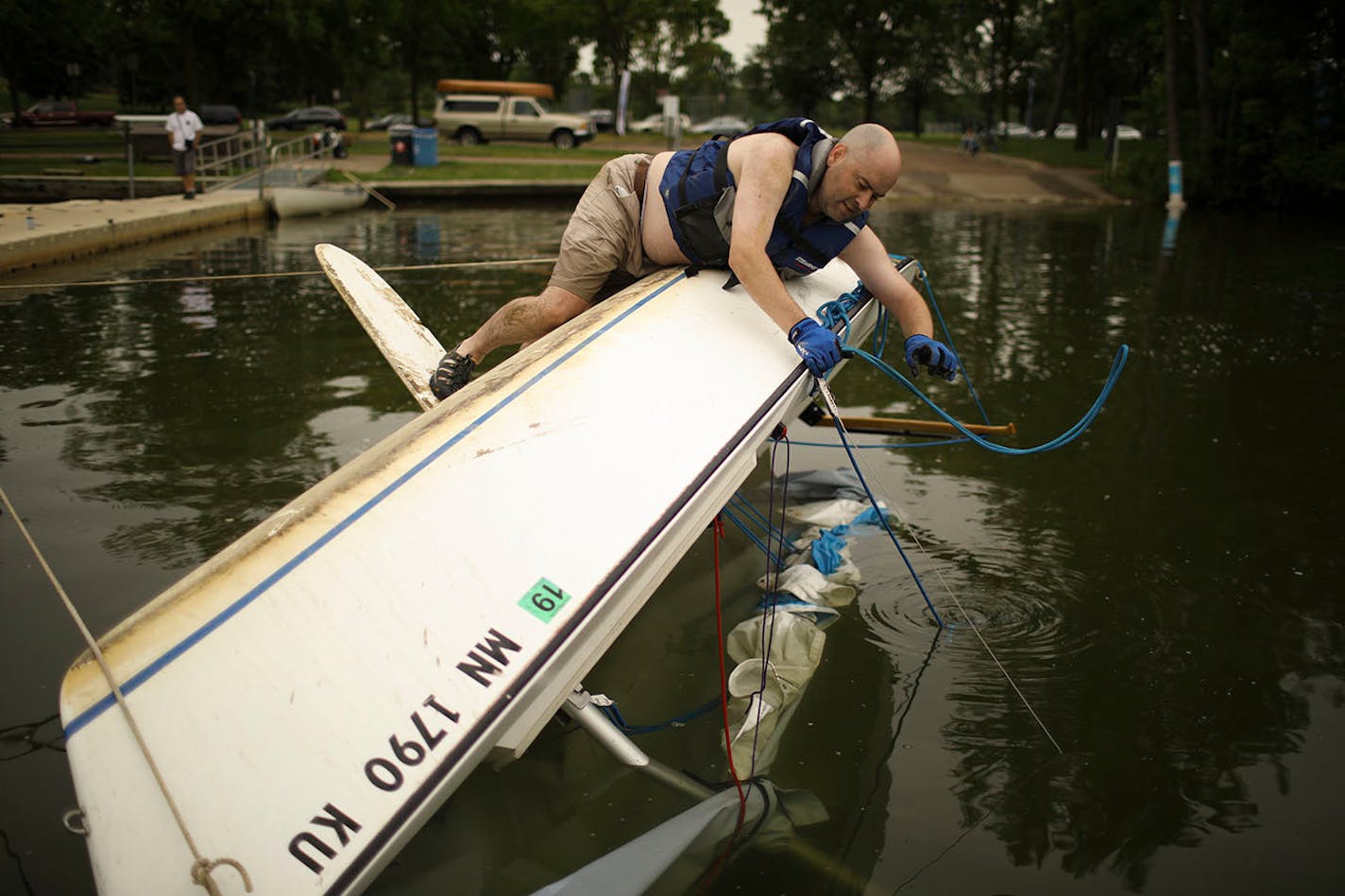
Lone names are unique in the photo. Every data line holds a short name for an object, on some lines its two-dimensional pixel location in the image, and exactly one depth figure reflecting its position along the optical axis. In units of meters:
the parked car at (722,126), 45.01
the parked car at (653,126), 46.47
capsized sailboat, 2.30
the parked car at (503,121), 35.34
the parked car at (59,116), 38.92
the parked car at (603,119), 51.47
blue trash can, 25.94
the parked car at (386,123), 47.34
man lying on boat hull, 4.04
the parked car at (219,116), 35.74
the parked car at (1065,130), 70.12
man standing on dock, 18.27
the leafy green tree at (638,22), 44.03
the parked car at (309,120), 43.09
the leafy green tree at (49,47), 23.03
